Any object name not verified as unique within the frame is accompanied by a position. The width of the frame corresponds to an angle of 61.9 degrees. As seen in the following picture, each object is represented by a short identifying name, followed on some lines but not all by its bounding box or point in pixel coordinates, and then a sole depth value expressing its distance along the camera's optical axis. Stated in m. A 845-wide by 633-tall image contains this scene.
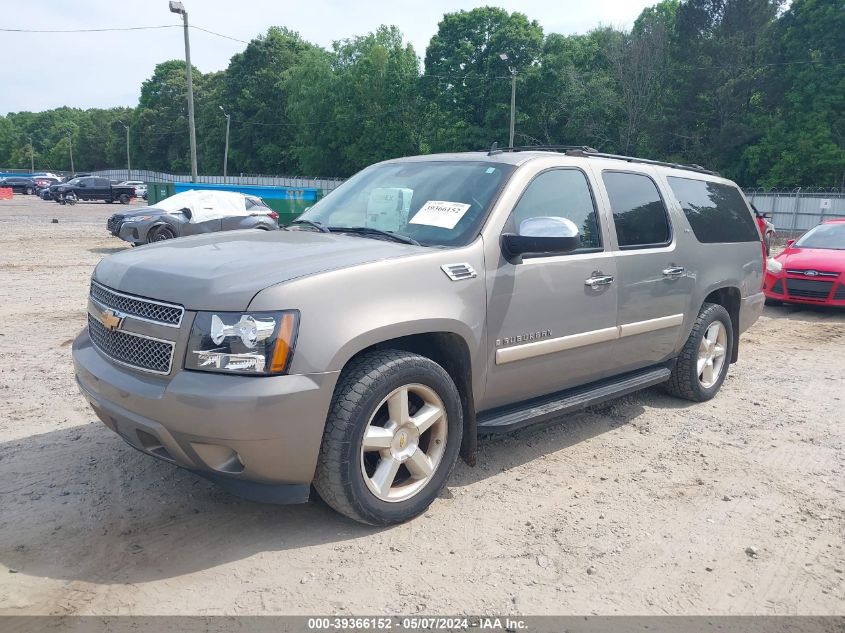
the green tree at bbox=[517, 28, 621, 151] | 53.72
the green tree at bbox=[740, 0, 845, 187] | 44.16
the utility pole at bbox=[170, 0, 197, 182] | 24.78
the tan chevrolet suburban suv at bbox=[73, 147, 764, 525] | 3.00
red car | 10.21
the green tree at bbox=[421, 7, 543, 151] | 59.72
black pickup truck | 43.97
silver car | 15.26
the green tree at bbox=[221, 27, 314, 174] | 80.06
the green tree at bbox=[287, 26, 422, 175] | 67.69
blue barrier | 19.62
